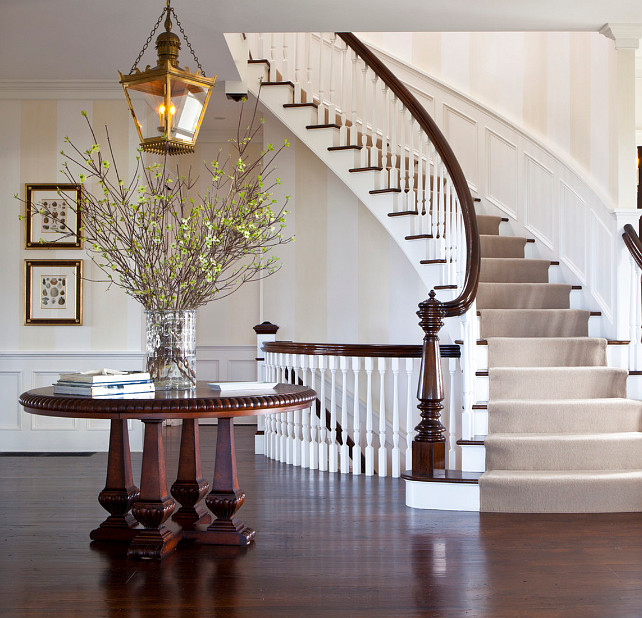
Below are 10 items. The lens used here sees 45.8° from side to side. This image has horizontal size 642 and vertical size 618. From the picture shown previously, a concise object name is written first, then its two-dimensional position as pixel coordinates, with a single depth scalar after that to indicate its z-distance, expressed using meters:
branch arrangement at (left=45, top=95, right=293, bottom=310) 3.10
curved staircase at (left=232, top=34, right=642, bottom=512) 4.08
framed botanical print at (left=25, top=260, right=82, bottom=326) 6.06
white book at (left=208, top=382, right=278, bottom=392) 3.20
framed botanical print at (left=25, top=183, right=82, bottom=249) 6.02
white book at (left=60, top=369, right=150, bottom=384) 2.99
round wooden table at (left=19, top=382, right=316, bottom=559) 2.88
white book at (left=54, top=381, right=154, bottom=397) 2.97
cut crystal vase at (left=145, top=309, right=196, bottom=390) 3.28
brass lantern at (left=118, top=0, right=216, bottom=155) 2.80
